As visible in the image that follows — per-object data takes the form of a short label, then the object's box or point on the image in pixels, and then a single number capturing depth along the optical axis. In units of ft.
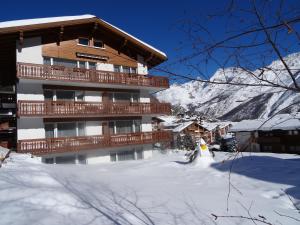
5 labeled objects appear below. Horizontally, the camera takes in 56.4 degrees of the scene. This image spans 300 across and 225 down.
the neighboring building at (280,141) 107.76
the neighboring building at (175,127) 148.70
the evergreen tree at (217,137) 153.40
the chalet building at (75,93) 56.39
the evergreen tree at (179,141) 124.77
